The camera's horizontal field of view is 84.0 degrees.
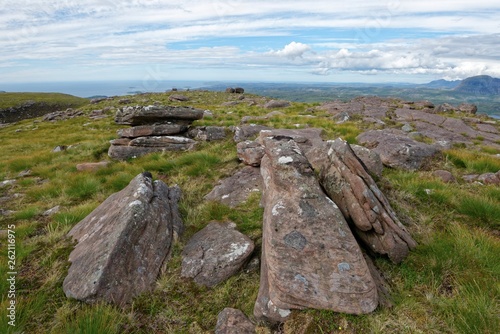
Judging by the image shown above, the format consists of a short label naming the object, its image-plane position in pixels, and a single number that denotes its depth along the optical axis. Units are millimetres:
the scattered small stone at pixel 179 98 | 64387
